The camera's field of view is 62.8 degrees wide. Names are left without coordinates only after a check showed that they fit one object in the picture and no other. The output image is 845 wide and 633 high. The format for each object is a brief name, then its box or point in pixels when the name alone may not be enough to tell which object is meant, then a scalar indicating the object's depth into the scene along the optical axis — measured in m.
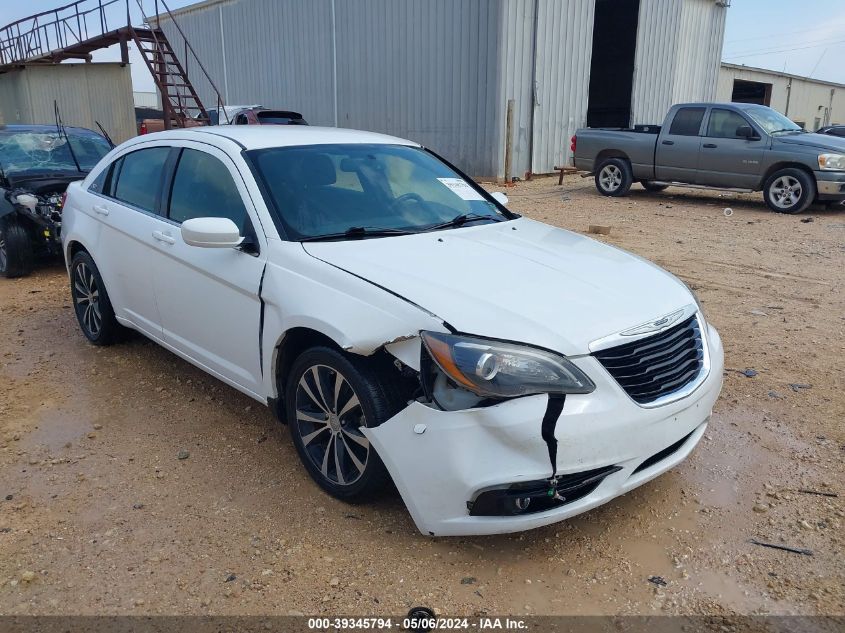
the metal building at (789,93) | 29.81
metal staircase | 17.88
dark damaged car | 7.02
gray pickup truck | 10.89
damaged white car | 2.54
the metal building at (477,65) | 16.14
